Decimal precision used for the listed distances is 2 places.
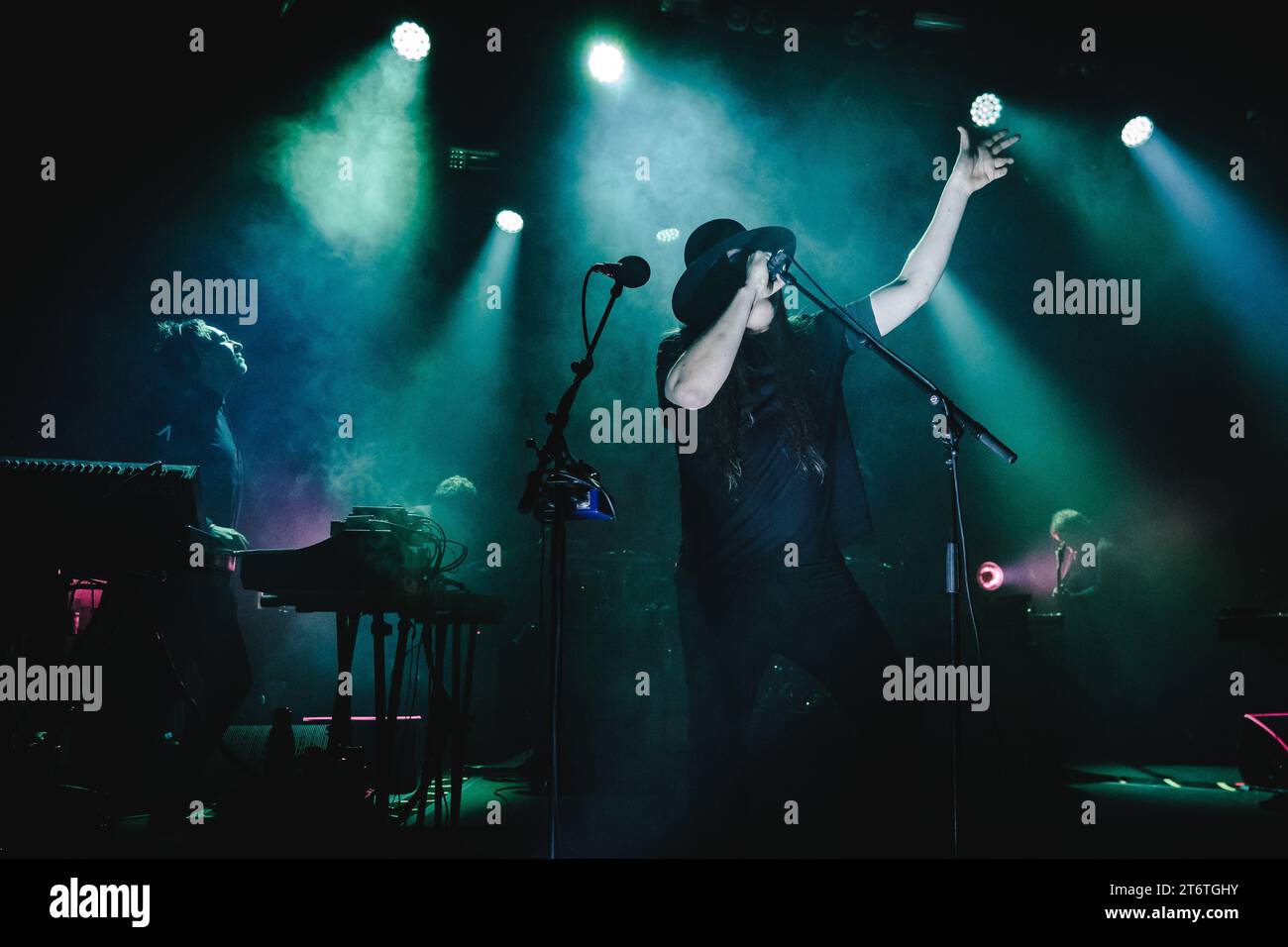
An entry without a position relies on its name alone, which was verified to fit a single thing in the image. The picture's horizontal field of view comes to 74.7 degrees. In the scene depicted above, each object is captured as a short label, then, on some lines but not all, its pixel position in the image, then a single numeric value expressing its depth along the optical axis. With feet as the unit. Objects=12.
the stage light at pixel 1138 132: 25.18
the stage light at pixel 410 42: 22.95
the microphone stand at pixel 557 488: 8.47
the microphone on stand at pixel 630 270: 9.45
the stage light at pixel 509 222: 28.25
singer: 7.37
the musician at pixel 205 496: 13.60
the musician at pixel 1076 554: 24.90
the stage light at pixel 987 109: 25.22
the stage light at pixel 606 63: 23.81
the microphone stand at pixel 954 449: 8.40
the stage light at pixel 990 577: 24.13
